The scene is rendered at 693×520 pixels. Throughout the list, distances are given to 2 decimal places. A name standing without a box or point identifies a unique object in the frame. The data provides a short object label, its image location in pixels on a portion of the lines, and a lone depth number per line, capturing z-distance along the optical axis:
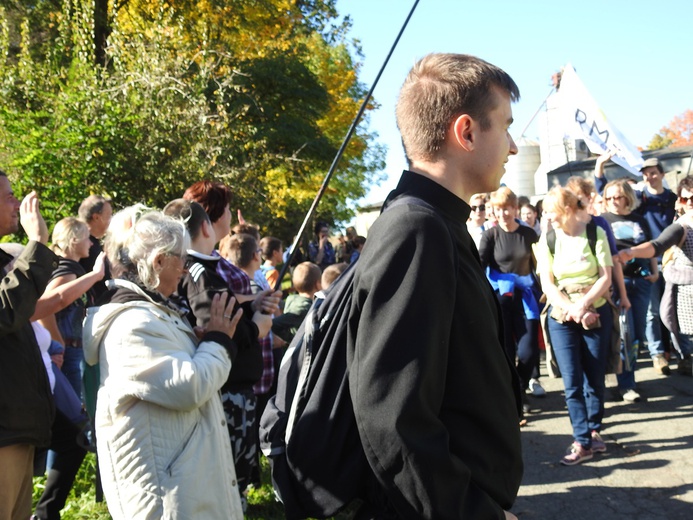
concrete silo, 40.59
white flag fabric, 10.34
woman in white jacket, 2.74
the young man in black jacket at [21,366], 3.05
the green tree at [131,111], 8.71
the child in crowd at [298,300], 5.77
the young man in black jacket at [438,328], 1.65
